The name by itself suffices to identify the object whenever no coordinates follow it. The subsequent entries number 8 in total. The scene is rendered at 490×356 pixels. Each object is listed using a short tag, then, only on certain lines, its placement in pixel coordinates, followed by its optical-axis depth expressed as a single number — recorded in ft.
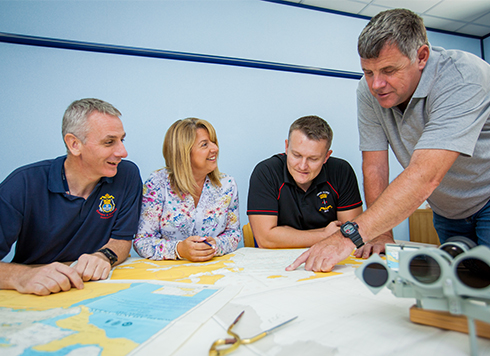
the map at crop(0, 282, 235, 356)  1.57
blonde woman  4.44
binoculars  1.27
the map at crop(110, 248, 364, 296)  2.71
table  1.45
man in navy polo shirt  3.51
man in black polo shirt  4.93
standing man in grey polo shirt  2.86
